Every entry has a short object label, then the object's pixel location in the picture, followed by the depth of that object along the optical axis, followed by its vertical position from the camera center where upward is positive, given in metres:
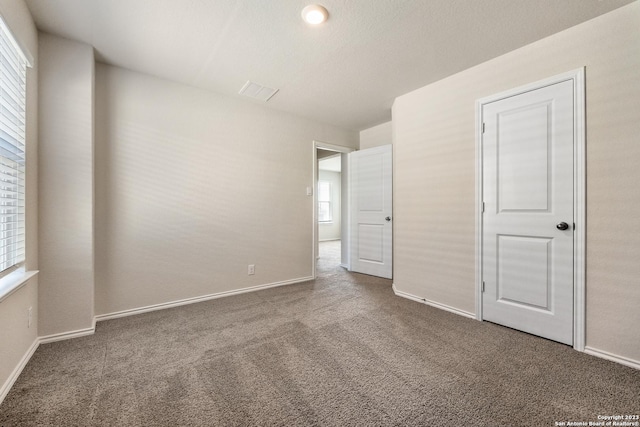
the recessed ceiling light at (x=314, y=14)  1.82 +1.39
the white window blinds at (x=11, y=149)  1.58 +0.40
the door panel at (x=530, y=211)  2.08 +0.00
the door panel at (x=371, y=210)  4.04 +0.02
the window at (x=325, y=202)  8.98 +0.32
